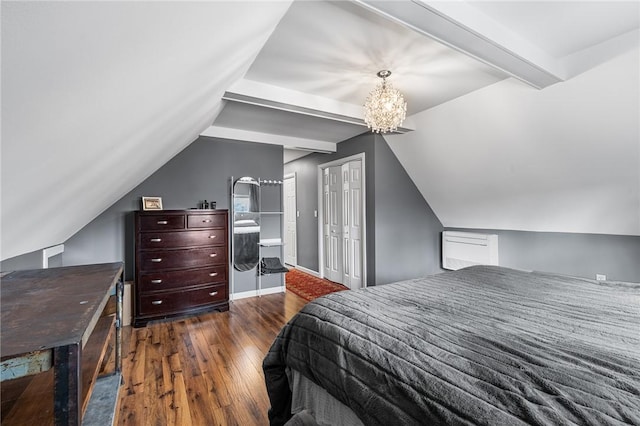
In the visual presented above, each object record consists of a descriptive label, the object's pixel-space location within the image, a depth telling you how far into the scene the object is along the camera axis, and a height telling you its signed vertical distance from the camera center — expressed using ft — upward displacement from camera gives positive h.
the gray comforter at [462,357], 2.74 -1.72
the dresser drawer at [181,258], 10.40 -1.52
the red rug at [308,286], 14.56 -3.86
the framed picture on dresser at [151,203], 11.49 +0.63
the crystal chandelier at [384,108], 8.02 +3.01
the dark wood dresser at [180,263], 10.32 -1.71
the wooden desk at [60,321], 2.39 -1.00
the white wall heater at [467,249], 13.21 -1.77
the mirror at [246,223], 13.57 -0.29
